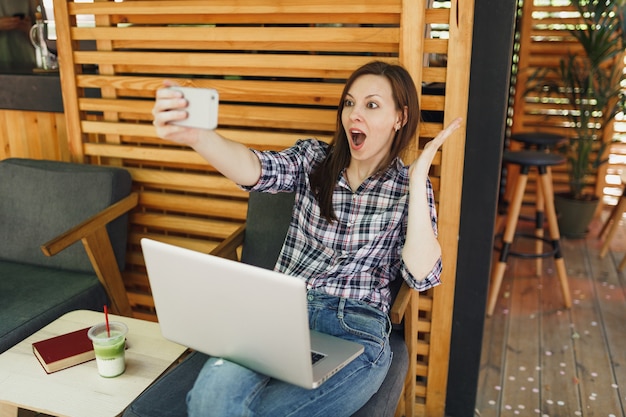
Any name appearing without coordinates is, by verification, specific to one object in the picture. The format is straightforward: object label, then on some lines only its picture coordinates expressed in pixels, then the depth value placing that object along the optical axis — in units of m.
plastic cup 1.68
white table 1.60
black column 2.05
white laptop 1.33
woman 1.75
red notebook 1.74
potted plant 4.10
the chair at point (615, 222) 3.95
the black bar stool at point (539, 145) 3.53
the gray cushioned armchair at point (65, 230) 2.46
